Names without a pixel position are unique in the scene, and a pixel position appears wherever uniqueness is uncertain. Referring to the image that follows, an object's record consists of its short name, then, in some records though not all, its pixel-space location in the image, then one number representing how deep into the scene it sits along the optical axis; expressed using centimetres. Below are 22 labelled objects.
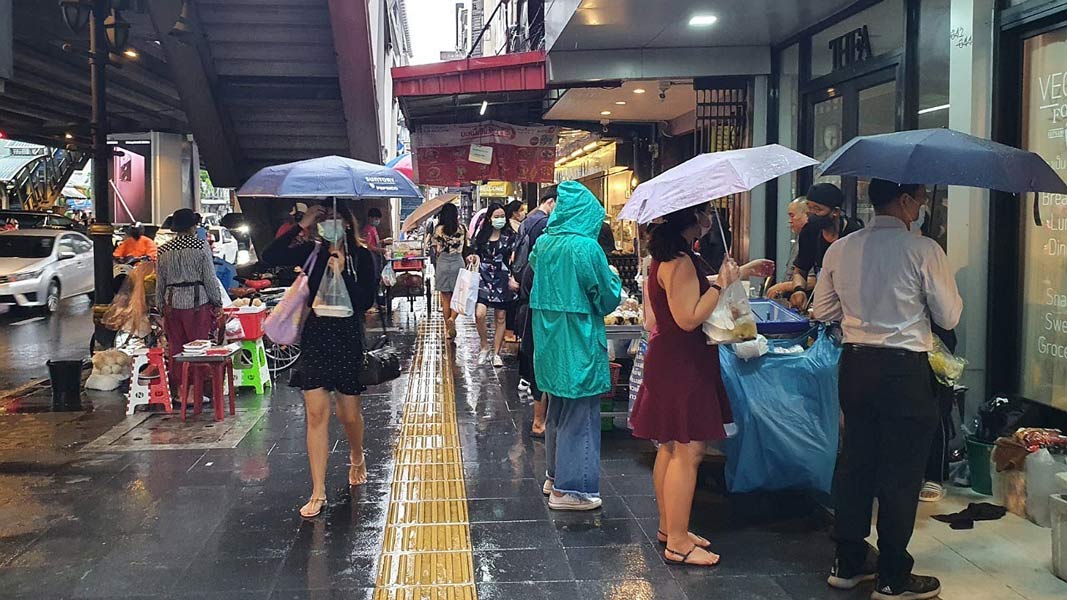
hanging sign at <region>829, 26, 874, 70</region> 785
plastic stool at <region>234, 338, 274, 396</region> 928
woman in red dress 441
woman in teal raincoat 525
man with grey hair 633
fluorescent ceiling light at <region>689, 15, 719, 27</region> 863
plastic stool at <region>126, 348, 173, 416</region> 820
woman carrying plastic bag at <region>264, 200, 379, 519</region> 535
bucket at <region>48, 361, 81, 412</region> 848
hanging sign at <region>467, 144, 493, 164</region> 1558
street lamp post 912
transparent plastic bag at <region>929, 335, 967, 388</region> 500
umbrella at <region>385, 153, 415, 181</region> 1540
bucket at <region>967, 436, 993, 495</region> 559
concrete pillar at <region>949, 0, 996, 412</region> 589
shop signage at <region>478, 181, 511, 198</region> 2498
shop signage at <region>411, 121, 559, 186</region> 1575
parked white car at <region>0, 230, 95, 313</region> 1723
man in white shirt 401
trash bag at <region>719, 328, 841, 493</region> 510
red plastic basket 908
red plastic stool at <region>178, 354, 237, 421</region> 795
